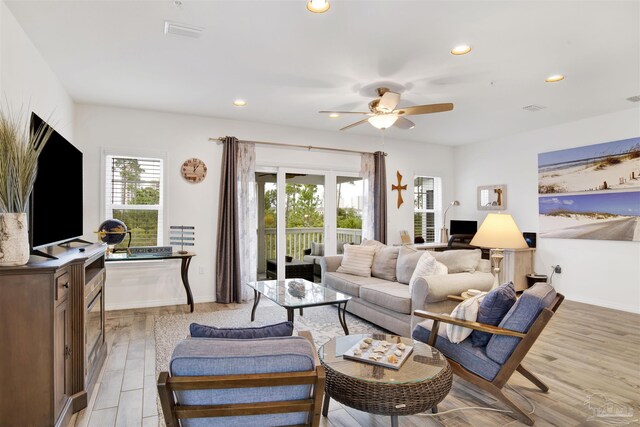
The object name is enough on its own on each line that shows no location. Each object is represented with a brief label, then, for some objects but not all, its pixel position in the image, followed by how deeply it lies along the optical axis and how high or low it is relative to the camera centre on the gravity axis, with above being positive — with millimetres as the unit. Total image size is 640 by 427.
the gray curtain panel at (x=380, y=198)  6277 +339
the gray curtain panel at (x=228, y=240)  5051 -317
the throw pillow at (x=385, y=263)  4379 -564
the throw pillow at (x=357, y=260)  4578 -554
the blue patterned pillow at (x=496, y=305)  2312 -565
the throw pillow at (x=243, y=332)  1504 -489
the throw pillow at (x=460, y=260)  3709 -440
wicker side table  1798 -849
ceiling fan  3576 +1097
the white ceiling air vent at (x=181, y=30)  2703 +1436
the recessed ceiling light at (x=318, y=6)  2422 +1440
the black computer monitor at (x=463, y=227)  6766 -181
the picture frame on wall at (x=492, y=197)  6395 +364
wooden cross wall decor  6695 +562
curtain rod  5230 +1136
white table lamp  3023 -144
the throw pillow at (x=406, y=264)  4062 -527
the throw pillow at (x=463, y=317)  2373 -652
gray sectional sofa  3313 -736
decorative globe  4105 -163
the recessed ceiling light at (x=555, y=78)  3675 +1434
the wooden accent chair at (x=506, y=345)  2131 -788
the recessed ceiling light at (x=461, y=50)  3037 +1433
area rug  3619 -1191
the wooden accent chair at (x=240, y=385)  1163 -539
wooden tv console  1874 -670
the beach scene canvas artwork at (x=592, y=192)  4773 +366
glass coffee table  3193 -749
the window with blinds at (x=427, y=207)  7043 +205
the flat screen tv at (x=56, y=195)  2330 +174
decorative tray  2004 -794
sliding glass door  5691 -8
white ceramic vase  1895 -119
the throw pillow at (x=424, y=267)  3507 -490
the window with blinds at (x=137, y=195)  4758 +304
